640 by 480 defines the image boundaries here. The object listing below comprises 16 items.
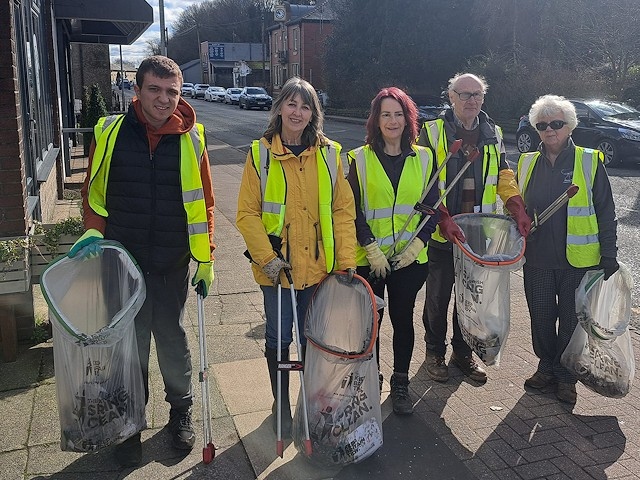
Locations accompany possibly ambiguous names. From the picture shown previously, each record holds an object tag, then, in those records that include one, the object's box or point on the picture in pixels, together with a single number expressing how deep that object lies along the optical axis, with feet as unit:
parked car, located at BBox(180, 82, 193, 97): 213.15
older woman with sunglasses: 13.06
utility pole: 59.77
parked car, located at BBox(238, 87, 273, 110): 137.59
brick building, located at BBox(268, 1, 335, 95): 174.60
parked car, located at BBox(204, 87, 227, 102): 176.96
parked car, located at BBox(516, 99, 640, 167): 48.73
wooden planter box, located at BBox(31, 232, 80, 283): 14.38
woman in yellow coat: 10.85
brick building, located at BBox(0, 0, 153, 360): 14.05
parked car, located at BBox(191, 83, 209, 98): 204.16
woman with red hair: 11.96
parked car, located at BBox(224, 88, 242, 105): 158.10
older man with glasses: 13.29
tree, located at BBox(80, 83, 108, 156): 48.93
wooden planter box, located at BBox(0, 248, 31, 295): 13.32
